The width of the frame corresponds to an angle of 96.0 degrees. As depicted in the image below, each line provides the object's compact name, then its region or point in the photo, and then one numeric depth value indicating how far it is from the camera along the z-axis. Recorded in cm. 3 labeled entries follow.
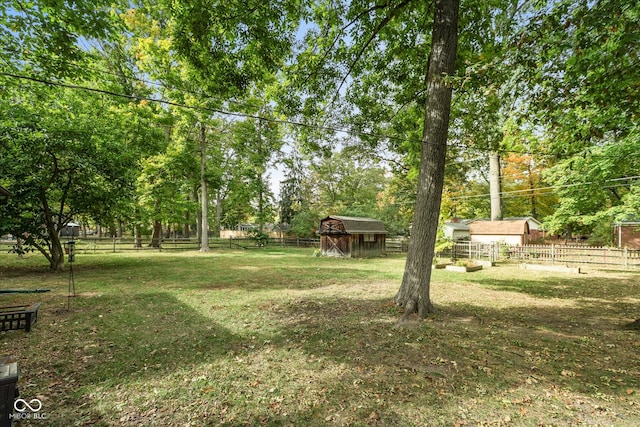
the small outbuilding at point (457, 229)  2750
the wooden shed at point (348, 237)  2164
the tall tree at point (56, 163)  1016
